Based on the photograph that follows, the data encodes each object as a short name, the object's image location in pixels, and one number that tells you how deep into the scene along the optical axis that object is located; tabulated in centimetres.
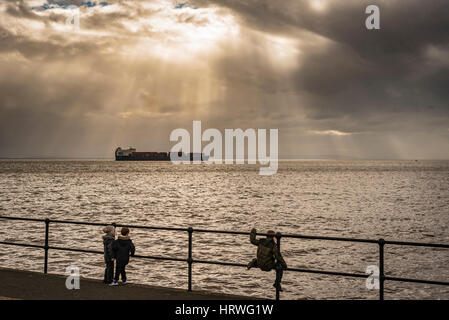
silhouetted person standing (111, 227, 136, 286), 798
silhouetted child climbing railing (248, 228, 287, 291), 729
